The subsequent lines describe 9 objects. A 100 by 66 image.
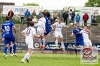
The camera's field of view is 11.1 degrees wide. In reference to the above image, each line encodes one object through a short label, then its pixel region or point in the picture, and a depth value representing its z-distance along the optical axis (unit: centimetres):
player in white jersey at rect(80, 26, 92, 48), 3541
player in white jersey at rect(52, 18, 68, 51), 4173
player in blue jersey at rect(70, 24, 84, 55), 3609
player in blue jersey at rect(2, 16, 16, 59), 3027
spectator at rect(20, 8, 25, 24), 5055
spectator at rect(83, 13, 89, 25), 4965
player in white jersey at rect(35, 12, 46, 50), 3738
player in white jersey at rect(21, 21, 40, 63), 2655
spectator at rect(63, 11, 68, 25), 4883
